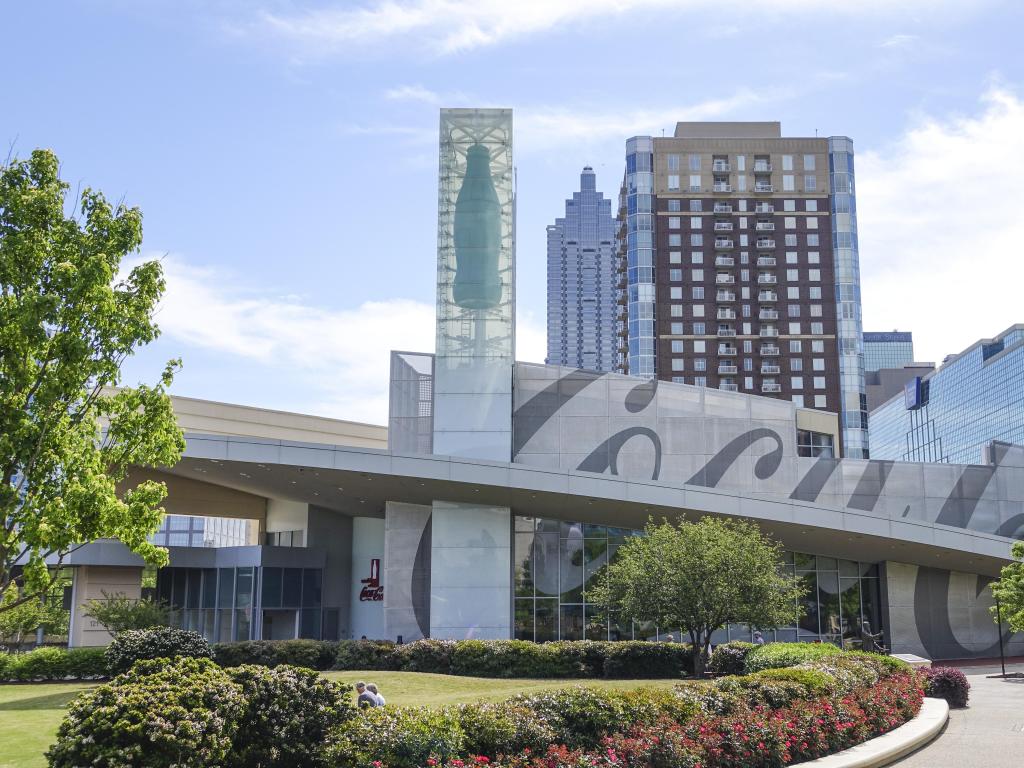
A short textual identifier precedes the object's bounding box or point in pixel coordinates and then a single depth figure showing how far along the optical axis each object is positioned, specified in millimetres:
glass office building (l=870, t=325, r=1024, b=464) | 162625
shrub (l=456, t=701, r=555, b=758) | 12531
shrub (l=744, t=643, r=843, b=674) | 25484
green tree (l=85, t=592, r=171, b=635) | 39969
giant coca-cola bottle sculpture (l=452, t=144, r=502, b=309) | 48156
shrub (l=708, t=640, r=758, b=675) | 31547
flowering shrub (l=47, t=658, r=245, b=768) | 10727
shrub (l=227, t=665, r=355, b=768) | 12008
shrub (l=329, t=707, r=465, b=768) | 11750
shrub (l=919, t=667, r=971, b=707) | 24844
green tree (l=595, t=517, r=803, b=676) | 30109
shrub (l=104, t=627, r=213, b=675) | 29484
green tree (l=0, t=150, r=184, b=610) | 12422
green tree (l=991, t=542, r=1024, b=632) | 36094
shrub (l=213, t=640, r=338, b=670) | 35562
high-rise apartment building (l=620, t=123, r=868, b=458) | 105625
